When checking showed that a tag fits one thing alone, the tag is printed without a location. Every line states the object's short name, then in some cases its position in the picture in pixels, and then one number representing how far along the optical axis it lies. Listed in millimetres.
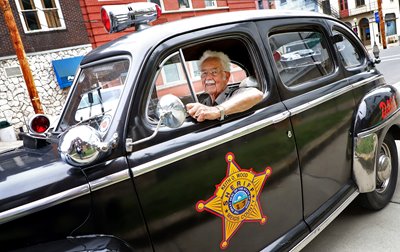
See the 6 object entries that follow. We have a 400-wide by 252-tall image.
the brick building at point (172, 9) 14836
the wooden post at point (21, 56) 7703
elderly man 1927
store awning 13711
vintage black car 1350
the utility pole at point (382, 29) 25356
